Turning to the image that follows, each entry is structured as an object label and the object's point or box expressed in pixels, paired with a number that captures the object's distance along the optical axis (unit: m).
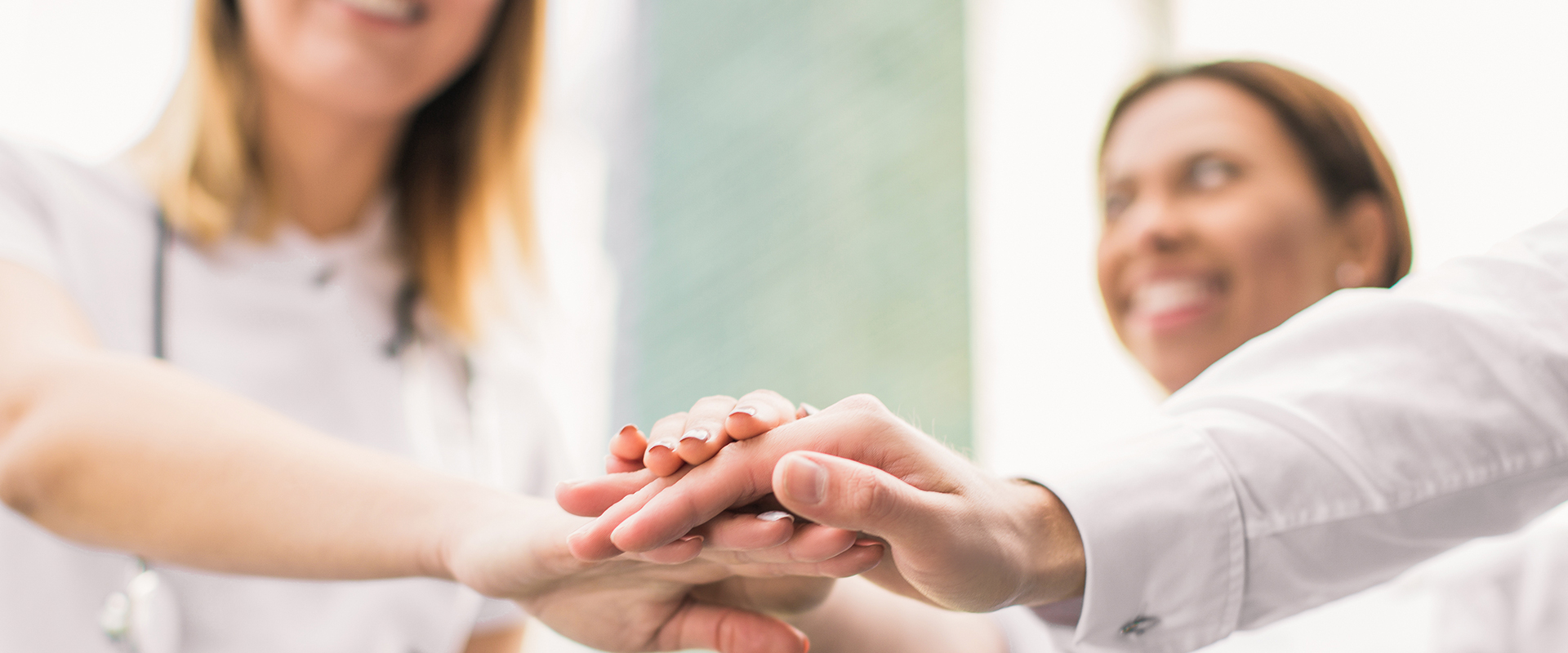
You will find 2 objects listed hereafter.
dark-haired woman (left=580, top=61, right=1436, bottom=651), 1.15
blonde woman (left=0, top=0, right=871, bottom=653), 0.63
